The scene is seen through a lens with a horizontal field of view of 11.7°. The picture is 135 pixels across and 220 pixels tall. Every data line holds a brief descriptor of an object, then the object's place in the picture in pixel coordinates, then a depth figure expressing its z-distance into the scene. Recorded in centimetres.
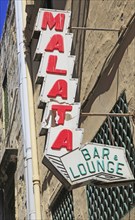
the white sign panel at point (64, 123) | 635
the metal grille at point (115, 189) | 707
